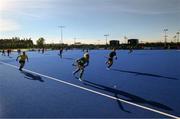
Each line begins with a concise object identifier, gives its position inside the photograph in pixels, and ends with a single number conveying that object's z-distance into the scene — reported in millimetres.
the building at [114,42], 64129
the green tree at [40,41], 85188
